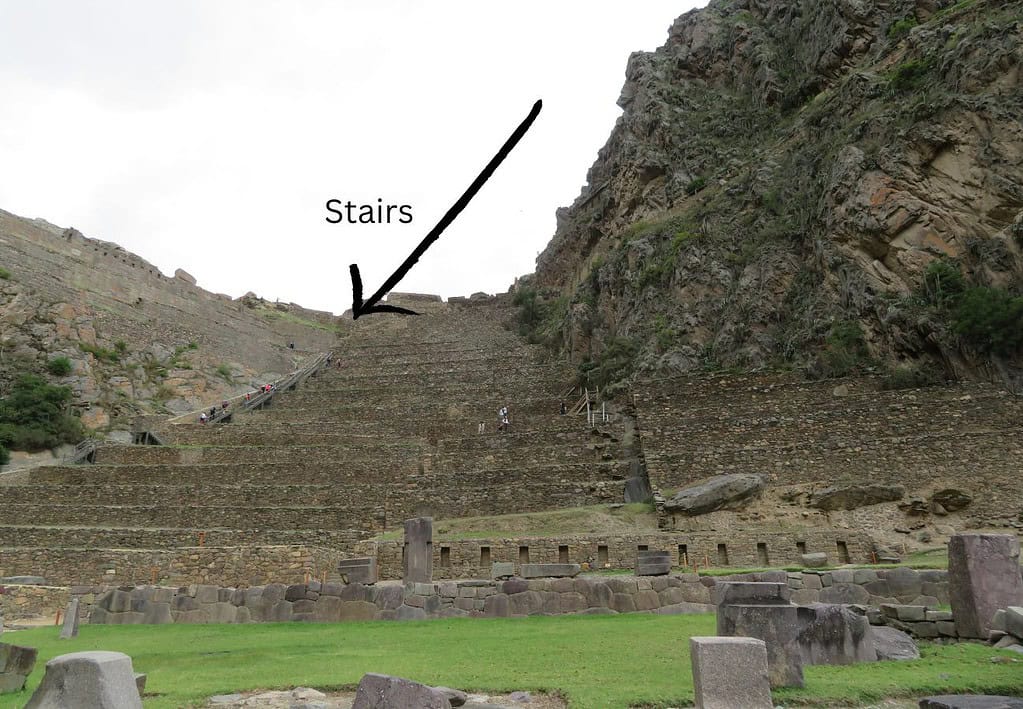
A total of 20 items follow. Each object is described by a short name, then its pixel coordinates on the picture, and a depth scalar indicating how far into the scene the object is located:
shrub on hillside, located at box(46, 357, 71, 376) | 35.72
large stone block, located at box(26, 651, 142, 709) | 4.85
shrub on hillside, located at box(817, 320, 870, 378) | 24.28
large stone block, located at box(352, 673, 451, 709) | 5.26
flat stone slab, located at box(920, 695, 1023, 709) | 5.02
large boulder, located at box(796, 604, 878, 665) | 8.00
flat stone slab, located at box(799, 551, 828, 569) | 15.27
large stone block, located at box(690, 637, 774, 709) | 5.75
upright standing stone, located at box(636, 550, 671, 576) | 14.13
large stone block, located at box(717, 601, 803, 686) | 6.94
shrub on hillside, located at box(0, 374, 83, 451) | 30.33
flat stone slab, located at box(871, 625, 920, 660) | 8.20
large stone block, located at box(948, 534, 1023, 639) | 8.98
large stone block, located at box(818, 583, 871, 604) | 12.55
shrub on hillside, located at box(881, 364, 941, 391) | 22.05
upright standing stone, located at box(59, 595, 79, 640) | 13.67
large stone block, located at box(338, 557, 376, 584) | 15.55
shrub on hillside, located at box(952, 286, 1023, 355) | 19.81
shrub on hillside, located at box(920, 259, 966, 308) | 21.64
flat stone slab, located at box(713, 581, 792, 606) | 7.88
